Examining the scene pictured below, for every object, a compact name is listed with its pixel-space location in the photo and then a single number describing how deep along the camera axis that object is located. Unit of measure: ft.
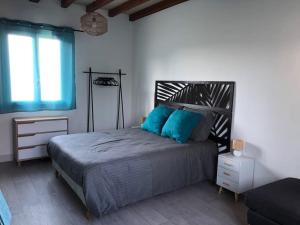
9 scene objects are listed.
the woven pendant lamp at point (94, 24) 9.85
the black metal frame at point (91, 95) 14.47
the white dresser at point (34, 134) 11.57
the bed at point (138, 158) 7.32
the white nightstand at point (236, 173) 8.80
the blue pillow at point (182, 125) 10.09
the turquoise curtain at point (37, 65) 11.53
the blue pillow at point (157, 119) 11.62
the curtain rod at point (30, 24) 11.44
